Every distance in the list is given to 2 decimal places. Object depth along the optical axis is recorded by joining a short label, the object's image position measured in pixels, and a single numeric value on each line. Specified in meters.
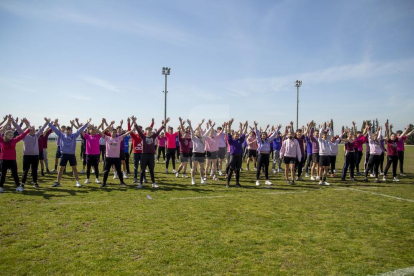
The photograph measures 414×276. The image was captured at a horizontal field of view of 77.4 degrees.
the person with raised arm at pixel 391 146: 11.94
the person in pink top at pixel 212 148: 11.71
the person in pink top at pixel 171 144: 13.57
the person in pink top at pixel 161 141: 15.31
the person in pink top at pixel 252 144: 13.27
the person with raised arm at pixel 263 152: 10.70
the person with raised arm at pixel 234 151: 10.09
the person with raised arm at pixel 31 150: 9.17
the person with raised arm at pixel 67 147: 9.66
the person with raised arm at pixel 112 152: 9.77
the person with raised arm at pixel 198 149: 10.67
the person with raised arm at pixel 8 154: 8.56
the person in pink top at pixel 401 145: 12.27
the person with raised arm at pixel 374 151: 11.77
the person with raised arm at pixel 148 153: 9.84
